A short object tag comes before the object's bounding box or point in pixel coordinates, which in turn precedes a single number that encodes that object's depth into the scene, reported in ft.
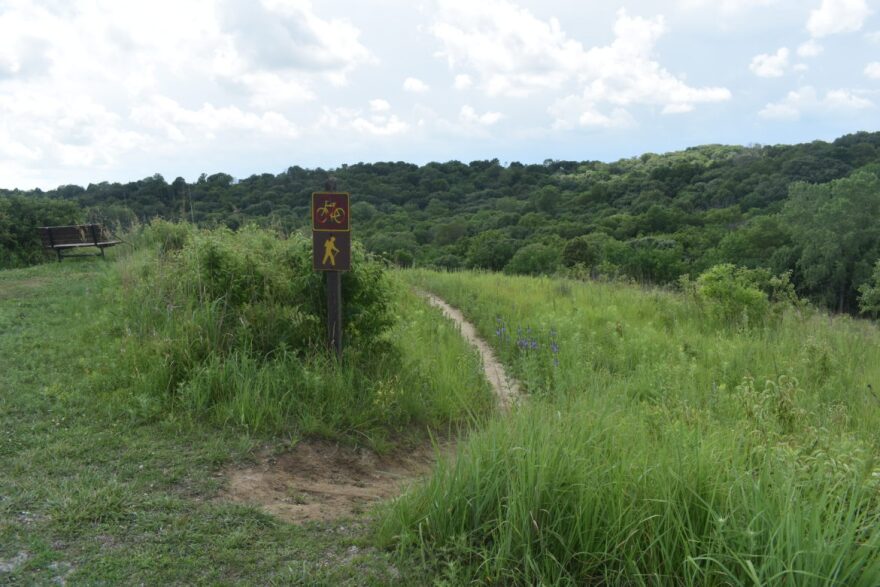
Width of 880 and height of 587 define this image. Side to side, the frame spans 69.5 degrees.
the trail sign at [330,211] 18.07
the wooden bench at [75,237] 46.60
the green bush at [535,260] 130.31
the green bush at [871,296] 99.18
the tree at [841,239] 134.72
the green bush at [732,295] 32.81
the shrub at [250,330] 16.78
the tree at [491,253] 151.49
